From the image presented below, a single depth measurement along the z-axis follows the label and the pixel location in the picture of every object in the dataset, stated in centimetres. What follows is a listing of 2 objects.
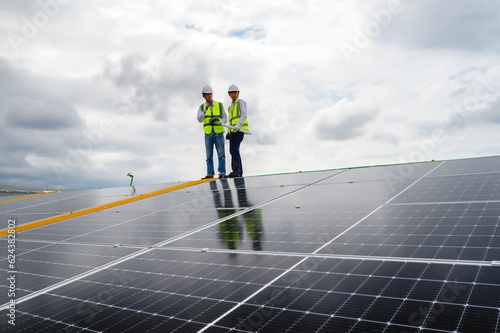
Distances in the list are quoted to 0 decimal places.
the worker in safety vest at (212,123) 1464
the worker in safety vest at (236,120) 1425
